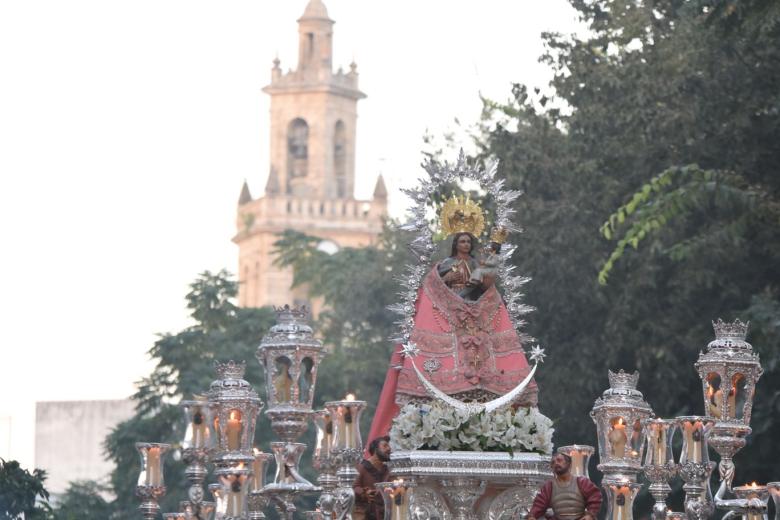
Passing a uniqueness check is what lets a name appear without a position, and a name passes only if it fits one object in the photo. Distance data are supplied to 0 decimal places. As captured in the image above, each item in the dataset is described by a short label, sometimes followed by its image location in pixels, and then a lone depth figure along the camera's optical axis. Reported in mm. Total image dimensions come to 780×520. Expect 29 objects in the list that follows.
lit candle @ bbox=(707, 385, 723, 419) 24828
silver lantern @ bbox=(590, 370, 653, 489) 24188
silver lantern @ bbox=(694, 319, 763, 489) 24734
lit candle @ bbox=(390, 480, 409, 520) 22344
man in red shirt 23250
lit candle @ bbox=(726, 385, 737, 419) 24812
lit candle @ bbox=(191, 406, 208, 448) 25859
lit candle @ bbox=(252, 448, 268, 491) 26547
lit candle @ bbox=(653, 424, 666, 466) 24844
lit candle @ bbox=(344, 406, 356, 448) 23531
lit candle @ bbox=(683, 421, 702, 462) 24609
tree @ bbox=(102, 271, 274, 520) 53594
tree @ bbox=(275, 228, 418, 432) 56688
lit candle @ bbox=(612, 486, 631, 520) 23656
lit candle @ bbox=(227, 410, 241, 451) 24484
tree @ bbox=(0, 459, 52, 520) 32688
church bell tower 110875
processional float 23719
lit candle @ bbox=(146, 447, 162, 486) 25734
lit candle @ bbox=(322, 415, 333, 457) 23609
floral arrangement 24016
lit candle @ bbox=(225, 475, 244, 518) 23594
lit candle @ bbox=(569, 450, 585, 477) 24344
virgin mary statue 25422
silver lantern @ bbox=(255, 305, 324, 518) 24109
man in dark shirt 24469
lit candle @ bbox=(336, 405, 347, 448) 23578
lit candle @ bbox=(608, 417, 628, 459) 24406
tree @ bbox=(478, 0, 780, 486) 38625
